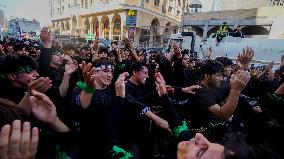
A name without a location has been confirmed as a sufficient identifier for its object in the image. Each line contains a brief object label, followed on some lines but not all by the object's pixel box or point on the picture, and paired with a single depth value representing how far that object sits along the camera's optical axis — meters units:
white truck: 7.86
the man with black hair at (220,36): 9.77
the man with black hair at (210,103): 1.88
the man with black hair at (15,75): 1.63
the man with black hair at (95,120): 1.47
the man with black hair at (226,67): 3.28
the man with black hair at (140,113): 1.88
